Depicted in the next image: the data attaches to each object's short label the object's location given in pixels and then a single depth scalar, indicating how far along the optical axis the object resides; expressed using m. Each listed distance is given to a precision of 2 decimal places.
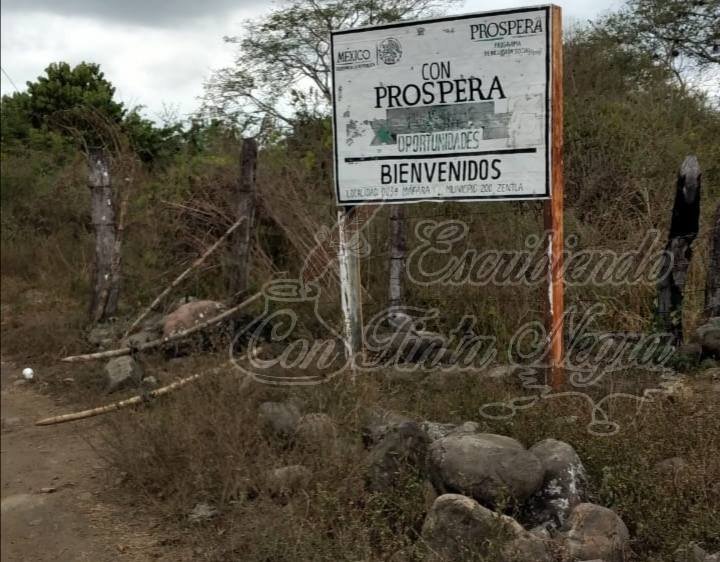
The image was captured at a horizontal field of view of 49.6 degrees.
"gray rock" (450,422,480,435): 4.53
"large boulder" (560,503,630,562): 3.52
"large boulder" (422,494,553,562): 3.39
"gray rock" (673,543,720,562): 3.38
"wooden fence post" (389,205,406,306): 6.69
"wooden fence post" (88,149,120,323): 8.00
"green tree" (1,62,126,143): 17.20
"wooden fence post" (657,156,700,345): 5.66
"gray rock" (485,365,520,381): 5.57
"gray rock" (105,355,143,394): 6.39
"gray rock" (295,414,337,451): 4.36
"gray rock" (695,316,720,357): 5.61
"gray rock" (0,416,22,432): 5.45
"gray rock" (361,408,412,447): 4.64
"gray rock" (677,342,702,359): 5.67
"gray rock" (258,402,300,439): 4.67
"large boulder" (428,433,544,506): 3.87
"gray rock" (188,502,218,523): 4.07
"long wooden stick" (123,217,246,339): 7.74
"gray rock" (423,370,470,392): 5.53
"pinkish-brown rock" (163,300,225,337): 7.32
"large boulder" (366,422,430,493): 4.08
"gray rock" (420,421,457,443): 4.59
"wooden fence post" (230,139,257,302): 7.70
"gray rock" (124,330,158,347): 7.23
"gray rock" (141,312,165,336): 7.62
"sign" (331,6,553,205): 5.19
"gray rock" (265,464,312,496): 4.07
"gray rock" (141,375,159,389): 6.35
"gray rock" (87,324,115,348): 7.56
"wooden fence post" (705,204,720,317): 5.83
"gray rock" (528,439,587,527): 3.86
